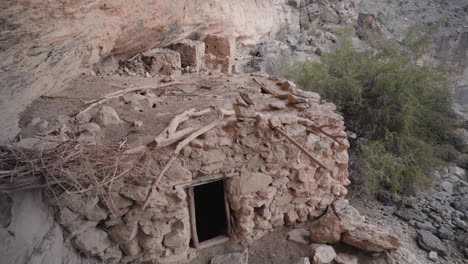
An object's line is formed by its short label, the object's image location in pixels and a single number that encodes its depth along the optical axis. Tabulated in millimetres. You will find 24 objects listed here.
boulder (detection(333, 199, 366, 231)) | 2941
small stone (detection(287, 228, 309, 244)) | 2973
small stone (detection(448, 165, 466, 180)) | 6465
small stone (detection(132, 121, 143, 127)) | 2498
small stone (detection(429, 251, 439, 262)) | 4184
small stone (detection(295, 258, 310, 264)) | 2703
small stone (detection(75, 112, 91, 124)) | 2482
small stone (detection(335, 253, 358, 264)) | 2785
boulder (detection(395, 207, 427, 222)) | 4941
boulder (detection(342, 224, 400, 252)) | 2805
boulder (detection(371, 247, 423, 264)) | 2828
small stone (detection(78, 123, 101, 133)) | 2291
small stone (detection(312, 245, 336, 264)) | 2727
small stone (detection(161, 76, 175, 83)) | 3998
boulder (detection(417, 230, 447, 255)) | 4324
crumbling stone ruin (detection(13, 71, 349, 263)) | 2152
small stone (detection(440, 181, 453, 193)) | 5845
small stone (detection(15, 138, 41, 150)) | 1760
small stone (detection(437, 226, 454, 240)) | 4617
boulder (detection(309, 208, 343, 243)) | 2898
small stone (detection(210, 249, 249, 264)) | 2688
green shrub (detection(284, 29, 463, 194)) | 5559
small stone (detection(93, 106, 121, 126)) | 2500
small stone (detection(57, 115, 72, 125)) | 2395
